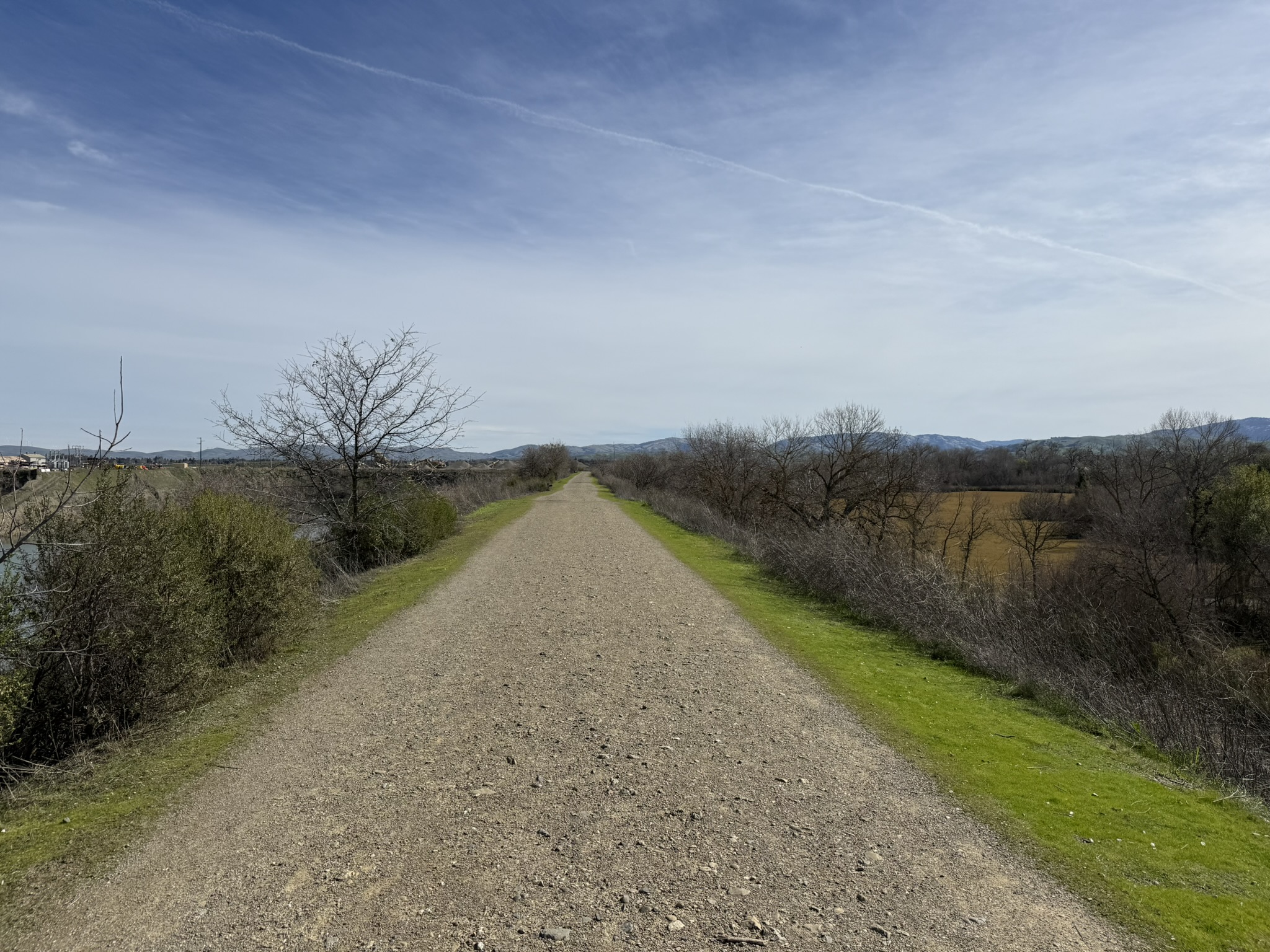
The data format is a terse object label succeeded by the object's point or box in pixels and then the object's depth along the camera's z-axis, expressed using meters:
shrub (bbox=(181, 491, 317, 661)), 8.51
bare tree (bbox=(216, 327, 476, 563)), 17.19
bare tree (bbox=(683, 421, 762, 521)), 31.50
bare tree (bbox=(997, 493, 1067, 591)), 30.44
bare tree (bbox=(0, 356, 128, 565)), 4.64
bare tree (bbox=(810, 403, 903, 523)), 23.75
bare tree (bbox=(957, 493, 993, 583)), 28.80
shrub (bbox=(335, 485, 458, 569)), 18.19
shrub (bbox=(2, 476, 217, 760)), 5.96
